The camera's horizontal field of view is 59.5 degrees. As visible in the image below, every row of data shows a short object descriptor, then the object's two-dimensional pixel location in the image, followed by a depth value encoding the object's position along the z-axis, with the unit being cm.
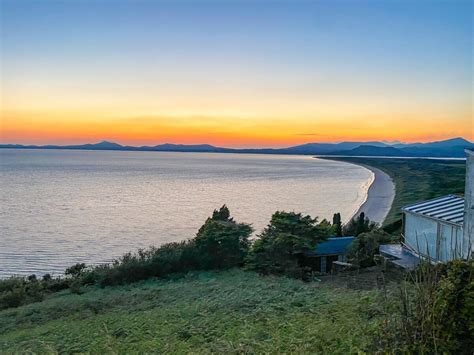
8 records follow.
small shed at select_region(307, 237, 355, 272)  1953
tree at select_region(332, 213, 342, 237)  2481
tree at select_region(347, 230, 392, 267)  1814
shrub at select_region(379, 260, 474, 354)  445
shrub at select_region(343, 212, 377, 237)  2634
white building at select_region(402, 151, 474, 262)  1192
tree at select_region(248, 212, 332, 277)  1773
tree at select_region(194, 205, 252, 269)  2016
